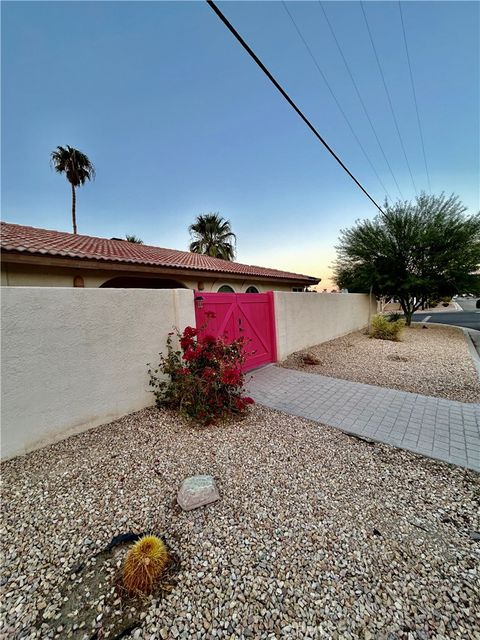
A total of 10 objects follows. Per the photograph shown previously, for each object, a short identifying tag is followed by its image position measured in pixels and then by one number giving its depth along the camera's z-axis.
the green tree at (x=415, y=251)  13.65
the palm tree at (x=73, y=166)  17.92
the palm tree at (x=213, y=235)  24.48
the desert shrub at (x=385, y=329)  11.73
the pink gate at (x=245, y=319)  5.81
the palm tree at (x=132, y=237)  24.16
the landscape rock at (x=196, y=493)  2.40
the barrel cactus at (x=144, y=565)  1.67
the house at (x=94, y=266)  5.51
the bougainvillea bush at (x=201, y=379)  4.21
